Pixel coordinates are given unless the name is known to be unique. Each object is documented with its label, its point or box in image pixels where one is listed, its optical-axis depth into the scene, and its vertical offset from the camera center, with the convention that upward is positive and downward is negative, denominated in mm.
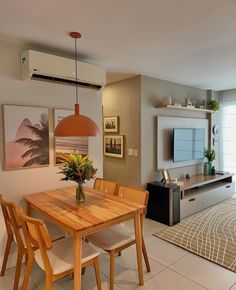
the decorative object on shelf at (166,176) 3797 -698
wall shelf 3863 +532
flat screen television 4188 -156
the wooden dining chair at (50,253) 1561 -970
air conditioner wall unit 2373 +783
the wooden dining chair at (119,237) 1984 -979
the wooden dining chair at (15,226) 1888 -814
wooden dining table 1664 -682
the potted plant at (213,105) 4910 +689
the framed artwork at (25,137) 2393 -2
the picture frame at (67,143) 2754 -85
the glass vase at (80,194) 2268 -594
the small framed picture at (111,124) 4191 +237
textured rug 2641 -1400
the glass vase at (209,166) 4750 -649
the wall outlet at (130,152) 3928 -281
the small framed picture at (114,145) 4125 -176
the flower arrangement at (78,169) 2172 -329
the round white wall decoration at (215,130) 5292 +144
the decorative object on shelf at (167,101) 3883 +627
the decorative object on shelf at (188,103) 4375 +661
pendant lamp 1974 +86
